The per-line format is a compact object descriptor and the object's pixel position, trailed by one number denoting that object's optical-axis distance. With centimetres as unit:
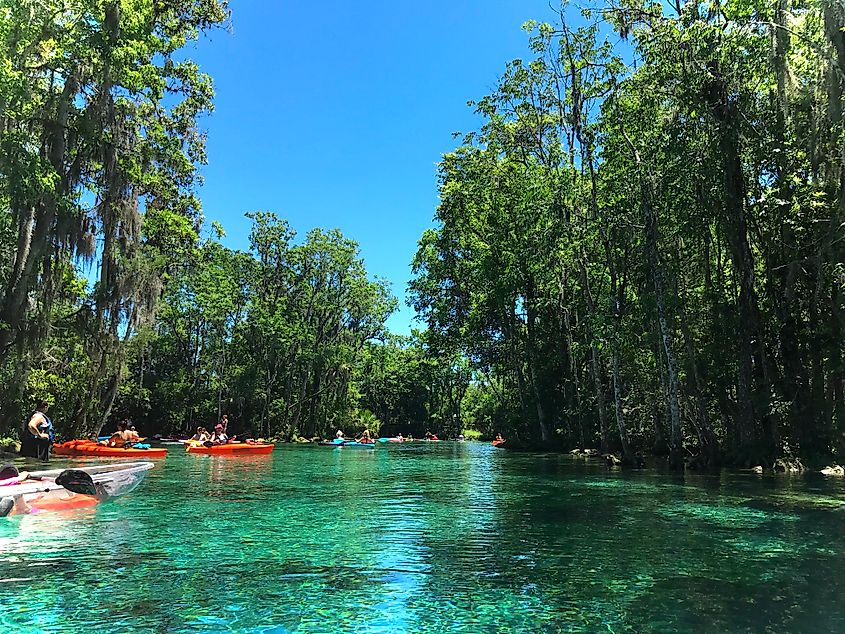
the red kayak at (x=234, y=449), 2619
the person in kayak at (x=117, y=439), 2255
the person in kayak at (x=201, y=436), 3006
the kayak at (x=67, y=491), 966
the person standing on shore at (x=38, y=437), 1473
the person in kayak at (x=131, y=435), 2353
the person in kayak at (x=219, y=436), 2856
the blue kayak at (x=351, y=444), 3812
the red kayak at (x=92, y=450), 2067
